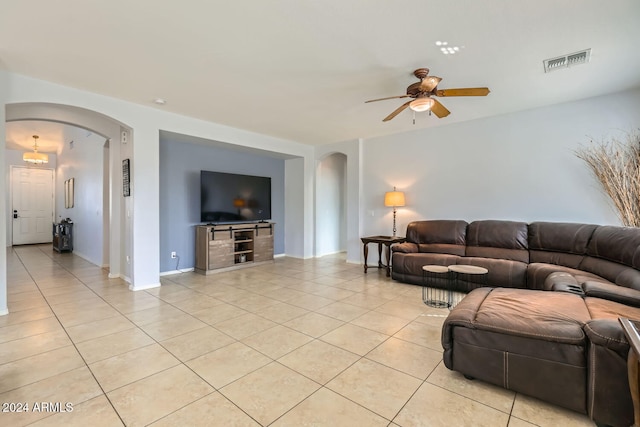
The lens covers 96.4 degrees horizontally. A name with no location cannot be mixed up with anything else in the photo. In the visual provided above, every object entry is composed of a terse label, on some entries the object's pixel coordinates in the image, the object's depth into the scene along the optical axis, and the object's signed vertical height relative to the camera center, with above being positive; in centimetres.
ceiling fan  284 +122
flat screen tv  522 +22
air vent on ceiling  268 +145
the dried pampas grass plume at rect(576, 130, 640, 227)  332 +48
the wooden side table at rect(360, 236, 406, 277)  491 -58
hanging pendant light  735 +134
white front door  844 +11
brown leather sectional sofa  149 -73
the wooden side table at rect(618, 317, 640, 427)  111 -69
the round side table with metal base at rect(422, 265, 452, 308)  345 -111
